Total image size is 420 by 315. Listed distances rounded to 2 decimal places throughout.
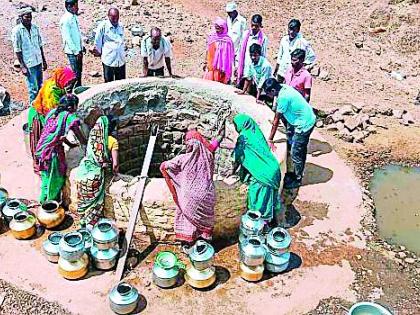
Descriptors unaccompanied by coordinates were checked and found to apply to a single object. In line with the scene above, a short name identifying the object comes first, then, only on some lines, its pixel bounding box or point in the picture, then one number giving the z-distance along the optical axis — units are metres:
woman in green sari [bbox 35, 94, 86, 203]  5.82
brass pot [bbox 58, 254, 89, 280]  5.34
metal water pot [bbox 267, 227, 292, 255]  5.50
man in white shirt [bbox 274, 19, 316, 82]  7.60
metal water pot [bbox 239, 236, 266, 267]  5.36
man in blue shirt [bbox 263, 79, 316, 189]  6.29
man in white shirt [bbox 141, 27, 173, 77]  7.47
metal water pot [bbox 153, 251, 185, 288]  5.28
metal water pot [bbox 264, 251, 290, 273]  5.53
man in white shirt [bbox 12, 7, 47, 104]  7.53
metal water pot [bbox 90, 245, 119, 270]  5.43
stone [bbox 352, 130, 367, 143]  8.25
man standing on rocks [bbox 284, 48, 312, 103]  6.71
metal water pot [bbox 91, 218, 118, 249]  5.35
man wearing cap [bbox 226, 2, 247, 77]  8.44
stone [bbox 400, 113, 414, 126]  8.80
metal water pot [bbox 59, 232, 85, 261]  5.23
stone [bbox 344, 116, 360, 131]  8.39
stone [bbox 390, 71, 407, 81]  10.36
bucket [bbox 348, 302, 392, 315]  4.84
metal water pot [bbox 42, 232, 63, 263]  5.49
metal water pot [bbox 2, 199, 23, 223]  5.90
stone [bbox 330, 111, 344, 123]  8.55
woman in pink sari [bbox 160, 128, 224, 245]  5.46
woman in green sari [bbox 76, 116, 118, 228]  5.61
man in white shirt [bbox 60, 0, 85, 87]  7.84
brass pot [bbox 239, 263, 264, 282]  5.44
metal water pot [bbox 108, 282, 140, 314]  4.98
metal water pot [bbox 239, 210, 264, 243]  5.65
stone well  6.75
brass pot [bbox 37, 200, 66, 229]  5.91
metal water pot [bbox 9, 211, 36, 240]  5.79
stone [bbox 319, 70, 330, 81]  10.09
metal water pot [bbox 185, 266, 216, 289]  5.29
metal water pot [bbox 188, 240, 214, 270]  5.24
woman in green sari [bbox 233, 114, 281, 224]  5.74
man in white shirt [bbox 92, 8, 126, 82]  7.78
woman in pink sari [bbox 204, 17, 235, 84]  7.71
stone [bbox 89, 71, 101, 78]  9.70
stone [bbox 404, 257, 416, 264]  6.04
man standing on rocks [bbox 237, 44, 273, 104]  7.04
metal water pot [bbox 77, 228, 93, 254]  5.48
